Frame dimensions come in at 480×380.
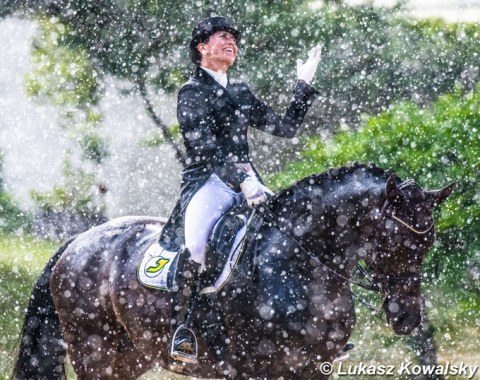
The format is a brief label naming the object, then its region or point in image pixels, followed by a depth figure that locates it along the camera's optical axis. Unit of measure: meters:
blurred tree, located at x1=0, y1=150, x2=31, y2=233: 56.94
